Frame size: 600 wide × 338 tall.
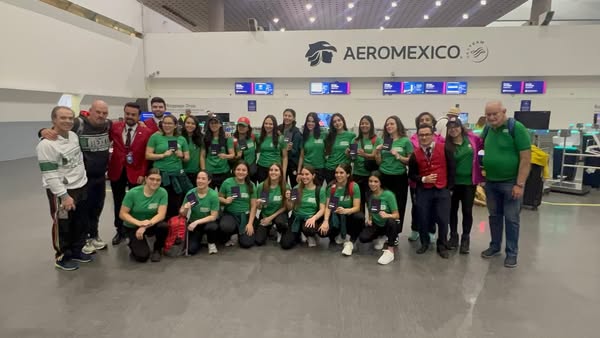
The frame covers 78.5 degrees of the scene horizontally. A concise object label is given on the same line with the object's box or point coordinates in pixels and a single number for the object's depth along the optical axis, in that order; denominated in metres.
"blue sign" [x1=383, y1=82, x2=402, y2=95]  11.57
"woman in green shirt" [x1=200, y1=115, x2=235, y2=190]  4.35
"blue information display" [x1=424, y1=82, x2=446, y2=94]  11.40
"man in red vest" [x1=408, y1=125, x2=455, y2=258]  3.65
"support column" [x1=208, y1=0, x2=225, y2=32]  13.70
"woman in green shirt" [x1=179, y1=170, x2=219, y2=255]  3.78
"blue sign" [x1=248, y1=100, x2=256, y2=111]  12.05
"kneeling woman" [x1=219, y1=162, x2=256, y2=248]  4.00
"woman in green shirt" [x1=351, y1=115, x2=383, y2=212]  4.17
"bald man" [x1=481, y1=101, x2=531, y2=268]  3.36
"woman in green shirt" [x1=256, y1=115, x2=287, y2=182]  4.55
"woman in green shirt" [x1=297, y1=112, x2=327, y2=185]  4.46
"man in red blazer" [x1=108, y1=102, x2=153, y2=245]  3.86
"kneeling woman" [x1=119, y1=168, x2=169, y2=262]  3.55
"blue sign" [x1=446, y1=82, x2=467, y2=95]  11.32
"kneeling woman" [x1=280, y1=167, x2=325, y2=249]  3.95
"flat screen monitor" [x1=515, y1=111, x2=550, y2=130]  7.36
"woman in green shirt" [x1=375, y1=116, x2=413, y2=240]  3.95
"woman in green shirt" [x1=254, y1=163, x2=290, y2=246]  4.04
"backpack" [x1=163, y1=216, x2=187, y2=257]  3.69
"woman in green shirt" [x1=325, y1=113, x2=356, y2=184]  4.34
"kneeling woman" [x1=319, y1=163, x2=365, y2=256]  3.89
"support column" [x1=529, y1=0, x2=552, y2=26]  11.48
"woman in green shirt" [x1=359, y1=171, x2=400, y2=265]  3.70
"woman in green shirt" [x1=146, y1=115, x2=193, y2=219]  3.88
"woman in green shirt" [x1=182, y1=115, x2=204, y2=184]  4.23
